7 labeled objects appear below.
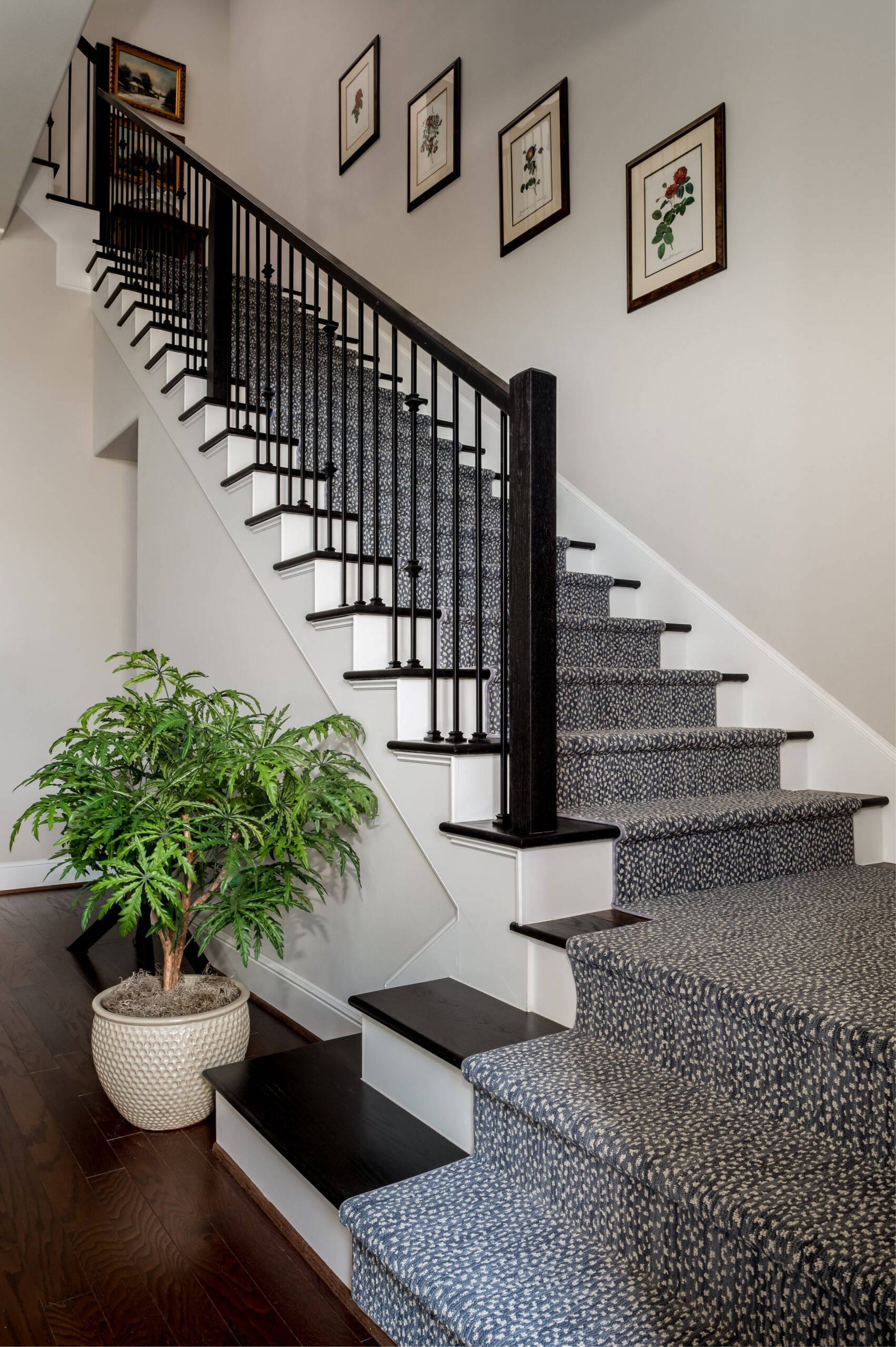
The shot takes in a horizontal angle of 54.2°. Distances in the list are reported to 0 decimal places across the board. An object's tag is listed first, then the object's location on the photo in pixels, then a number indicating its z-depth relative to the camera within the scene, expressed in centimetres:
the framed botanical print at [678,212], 270
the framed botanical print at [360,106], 440
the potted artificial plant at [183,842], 183
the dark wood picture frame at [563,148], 324
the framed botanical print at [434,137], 384
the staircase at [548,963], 110
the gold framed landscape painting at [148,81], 536
